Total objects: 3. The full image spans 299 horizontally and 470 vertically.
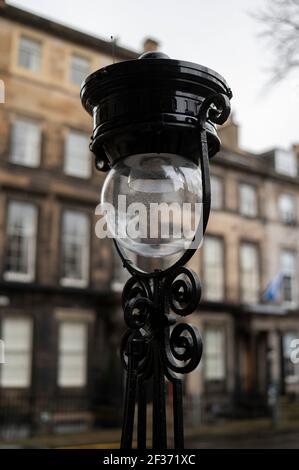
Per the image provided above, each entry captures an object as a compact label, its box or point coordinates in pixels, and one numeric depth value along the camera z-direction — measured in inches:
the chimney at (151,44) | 888.3
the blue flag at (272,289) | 855.5
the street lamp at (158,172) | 88.4
